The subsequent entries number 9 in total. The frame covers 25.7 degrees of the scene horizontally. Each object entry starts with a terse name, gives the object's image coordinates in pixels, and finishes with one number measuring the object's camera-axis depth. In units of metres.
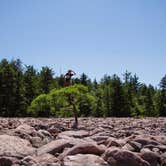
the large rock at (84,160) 8.59
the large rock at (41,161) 8.69
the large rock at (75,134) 13.60
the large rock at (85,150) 9.56
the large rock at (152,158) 9.52
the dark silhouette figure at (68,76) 21.05
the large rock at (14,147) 9.82
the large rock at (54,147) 10.22
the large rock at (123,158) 9.01
